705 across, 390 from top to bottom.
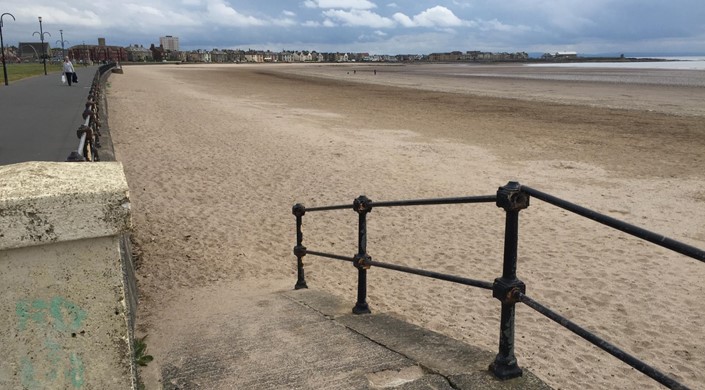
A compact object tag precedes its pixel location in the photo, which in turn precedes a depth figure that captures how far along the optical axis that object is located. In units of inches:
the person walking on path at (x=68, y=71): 1185.4
